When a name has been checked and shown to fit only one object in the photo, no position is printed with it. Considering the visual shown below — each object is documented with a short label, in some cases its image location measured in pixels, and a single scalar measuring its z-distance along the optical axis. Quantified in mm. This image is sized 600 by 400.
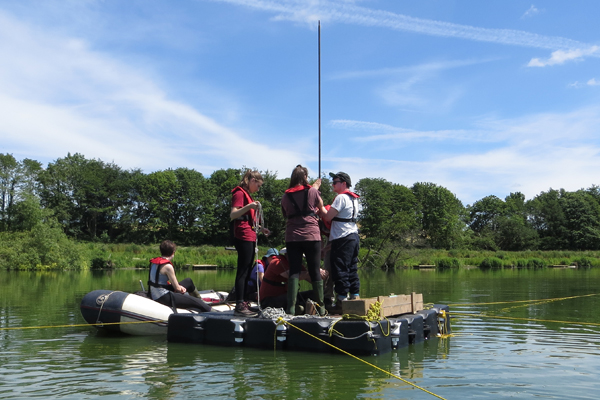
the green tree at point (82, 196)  66938
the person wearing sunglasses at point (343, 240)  6785
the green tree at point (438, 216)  72750
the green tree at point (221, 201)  69812
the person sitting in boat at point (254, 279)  8172
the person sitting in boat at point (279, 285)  7270
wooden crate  6199
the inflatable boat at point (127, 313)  8031
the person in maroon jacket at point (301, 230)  6641
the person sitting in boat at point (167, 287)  8352
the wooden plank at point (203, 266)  39250
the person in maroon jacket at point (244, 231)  6988
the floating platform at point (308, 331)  6090
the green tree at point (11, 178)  58403
